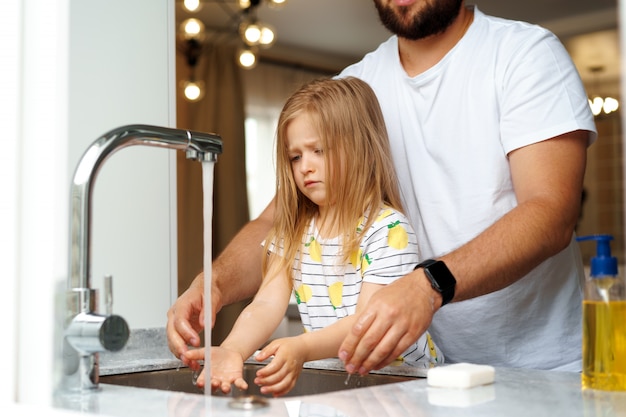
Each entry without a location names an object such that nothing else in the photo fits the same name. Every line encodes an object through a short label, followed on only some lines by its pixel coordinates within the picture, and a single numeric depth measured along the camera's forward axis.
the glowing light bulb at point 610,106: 5.22
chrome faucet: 0.85
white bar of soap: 0.95
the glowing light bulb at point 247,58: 4.50
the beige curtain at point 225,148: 5.64
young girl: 1.46
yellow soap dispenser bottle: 0.92
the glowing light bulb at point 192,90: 4.89
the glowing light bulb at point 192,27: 4.38
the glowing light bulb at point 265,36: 4.22
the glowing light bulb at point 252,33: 4.11
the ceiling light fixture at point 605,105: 5.03
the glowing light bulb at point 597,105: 4.98
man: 1.41
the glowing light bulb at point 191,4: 3.99
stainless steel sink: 1.27
